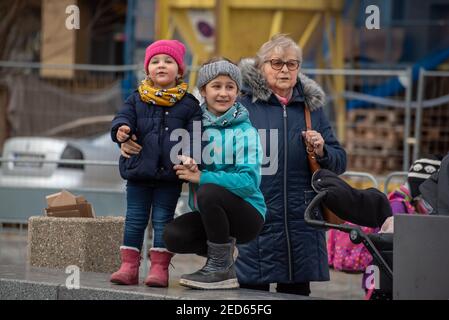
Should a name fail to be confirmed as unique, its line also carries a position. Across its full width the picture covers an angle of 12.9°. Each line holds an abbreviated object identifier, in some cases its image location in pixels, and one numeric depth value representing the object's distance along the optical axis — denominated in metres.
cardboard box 12.92
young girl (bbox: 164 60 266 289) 9.89
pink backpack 13.51
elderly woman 10.90
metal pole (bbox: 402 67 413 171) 22.36
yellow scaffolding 26.82
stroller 9.39
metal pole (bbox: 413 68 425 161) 22.28
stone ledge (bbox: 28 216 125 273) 12.61
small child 10.21
